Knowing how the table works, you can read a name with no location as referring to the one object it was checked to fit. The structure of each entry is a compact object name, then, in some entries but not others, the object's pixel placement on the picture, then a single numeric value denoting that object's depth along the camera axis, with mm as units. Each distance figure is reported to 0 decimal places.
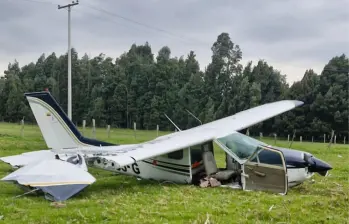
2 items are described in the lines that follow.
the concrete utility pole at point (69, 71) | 24547
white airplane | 8688
